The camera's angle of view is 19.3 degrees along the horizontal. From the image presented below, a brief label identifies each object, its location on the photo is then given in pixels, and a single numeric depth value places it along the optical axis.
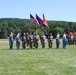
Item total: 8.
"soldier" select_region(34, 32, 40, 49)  22.52
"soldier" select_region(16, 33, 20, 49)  22.10
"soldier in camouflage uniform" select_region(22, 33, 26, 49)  22.21
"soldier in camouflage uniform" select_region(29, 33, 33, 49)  22.27
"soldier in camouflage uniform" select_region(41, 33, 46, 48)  23.21
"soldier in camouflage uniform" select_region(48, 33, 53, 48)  23.34
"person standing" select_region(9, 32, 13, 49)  22.02
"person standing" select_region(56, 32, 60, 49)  22.77
